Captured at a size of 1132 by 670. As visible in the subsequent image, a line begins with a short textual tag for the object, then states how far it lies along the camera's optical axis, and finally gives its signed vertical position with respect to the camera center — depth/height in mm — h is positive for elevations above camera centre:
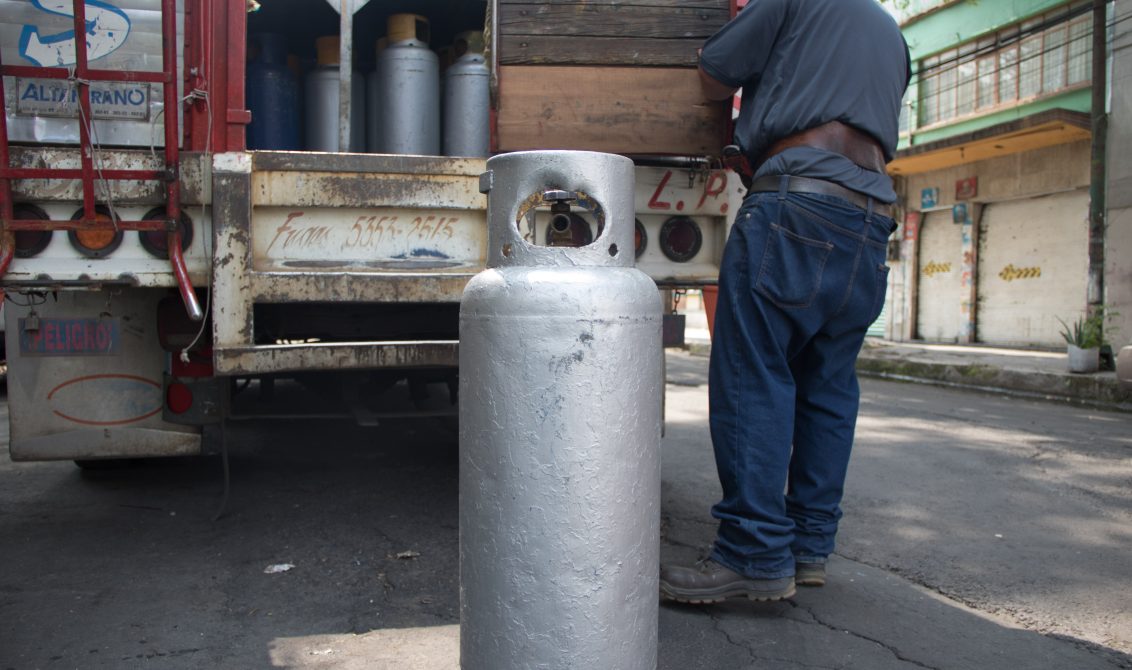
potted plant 9727 -323
